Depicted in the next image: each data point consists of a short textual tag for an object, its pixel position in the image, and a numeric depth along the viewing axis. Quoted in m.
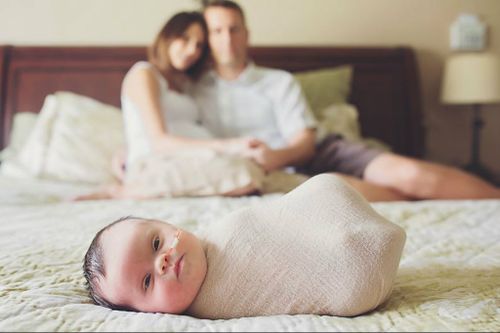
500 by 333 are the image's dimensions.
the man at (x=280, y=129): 1.44
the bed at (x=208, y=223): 0.51
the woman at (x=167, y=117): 1.36
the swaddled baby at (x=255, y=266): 0.56
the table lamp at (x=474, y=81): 2.22
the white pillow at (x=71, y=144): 1.79
